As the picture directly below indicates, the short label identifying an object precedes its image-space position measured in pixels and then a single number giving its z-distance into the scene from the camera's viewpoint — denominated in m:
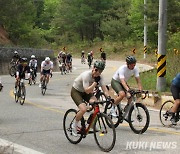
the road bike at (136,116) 9.51
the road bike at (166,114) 10.45
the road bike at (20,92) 15.78
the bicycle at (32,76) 24.67
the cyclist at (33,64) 25.16
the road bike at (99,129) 7.66
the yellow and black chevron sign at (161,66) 16.39
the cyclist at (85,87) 8.04
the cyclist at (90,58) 39.59
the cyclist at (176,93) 10.23
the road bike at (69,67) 34.44
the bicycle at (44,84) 19.62
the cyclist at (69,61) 33.91
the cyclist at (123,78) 9.86
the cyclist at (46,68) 19.66
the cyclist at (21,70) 16.17
